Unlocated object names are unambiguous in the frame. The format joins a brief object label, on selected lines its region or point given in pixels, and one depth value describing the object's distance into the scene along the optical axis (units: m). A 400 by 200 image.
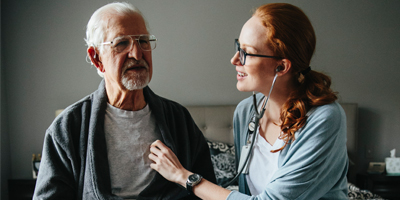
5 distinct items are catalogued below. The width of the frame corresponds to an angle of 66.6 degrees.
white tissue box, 2.89
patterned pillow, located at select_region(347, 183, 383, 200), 2.19
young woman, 1.09
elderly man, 1.04
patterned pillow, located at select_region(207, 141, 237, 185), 2.29
